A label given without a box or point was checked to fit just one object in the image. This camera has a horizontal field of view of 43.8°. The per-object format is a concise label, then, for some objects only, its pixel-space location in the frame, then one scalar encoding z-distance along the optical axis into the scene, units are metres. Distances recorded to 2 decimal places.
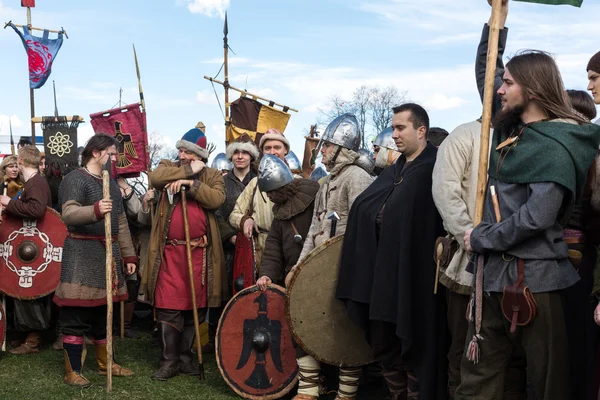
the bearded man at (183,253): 5.89
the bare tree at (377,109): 35.53
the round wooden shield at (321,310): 4.76
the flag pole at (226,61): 14.73
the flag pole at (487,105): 3.32
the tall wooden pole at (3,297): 6.49
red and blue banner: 11.66
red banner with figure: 7.58
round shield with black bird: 5.13
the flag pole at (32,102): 10.66
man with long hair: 3.08
